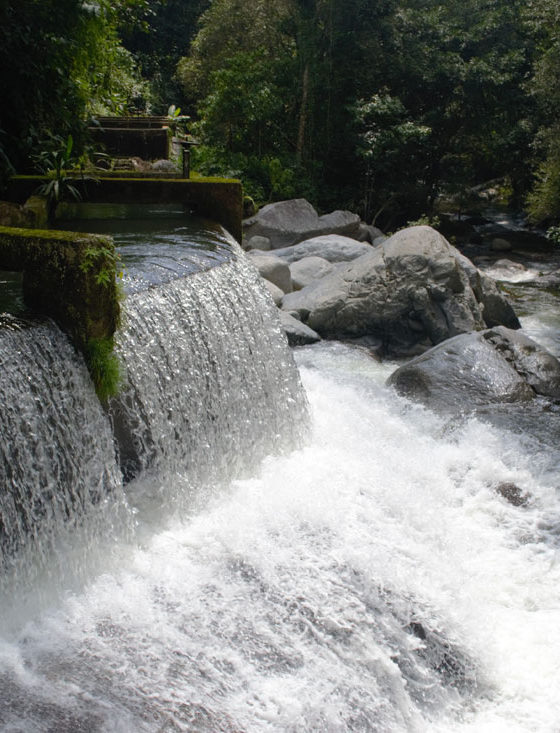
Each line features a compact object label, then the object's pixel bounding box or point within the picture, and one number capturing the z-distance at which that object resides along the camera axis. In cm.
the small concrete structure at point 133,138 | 1041
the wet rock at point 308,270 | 1149
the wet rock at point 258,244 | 1409
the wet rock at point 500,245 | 1789
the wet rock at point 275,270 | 1096
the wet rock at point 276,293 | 1038
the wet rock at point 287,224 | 1442
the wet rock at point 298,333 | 941
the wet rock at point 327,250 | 1259
